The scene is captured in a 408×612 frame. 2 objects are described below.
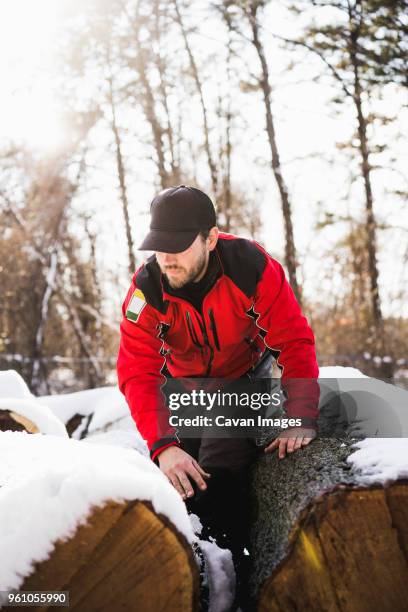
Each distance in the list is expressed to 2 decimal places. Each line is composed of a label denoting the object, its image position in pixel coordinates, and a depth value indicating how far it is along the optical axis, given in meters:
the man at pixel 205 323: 2.25
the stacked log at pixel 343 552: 1.52
